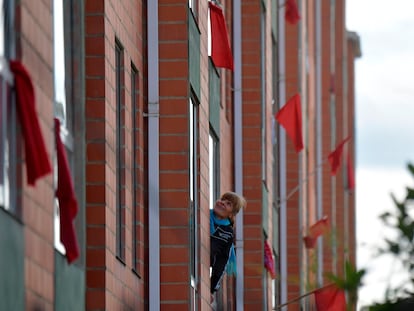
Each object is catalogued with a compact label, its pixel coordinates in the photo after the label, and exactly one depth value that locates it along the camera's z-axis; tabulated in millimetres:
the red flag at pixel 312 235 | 41344
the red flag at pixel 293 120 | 35781
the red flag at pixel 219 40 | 25359
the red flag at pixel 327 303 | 29672
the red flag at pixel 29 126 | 12016
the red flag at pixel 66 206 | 13328
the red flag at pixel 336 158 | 44812
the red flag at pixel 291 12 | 38625
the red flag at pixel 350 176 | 55281
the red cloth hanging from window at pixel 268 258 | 32491
